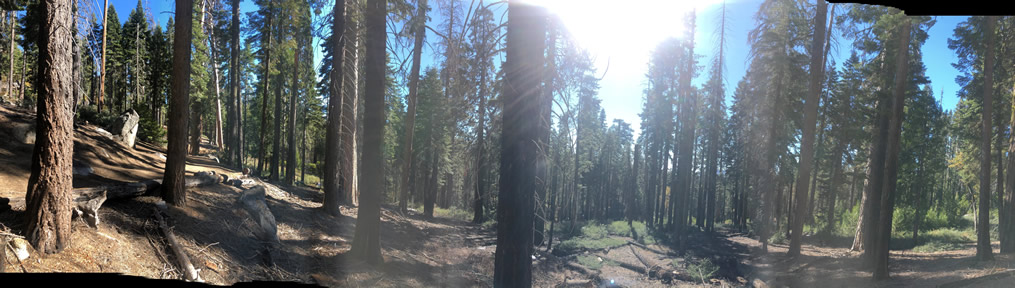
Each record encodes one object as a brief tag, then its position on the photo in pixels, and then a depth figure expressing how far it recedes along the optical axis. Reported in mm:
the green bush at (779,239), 25433
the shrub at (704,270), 16594
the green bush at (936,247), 18422
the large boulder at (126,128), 16922
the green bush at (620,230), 29969
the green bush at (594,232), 26345
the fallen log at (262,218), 10047
